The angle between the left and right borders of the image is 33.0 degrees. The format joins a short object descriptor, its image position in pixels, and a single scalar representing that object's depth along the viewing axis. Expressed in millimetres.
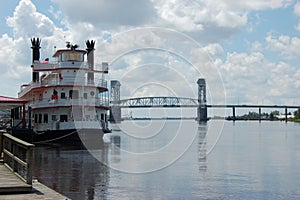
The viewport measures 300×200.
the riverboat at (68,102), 43906
